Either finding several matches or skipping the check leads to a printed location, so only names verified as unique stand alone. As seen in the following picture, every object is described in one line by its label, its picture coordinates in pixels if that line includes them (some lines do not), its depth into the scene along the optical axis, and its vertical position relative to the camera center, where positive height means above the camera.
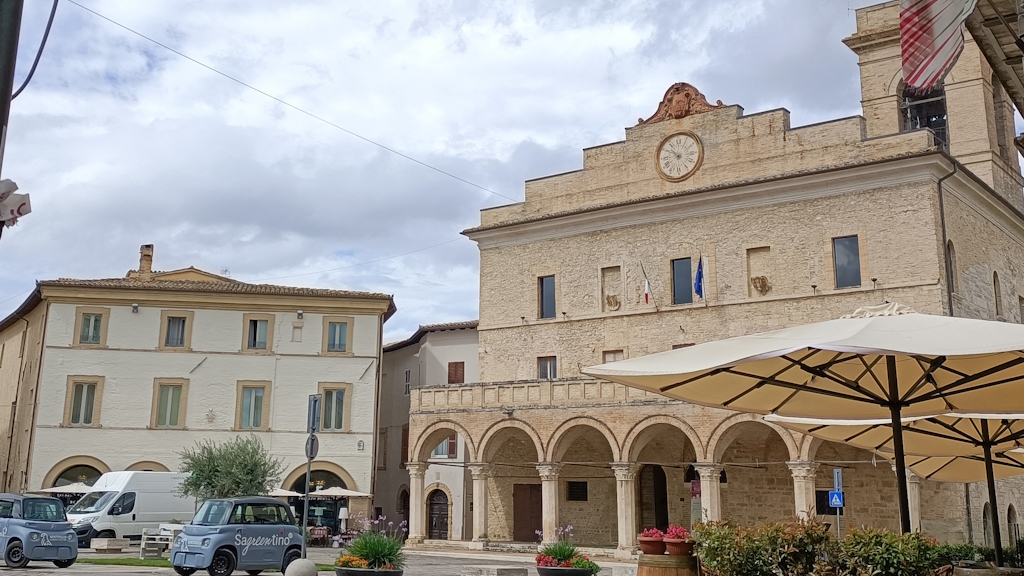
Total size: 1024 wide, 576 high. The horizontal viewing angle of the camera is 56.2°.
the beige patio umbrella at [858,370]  6.75 +0.99
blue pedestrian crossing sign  21.12 -0.09
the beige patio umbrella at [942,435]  11.16 +0.71
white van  26.42 -0.48
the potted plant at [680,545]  8.75 -0.46
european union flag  29.06 +6.26
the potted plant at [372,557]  12.55 -0.86
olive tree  27.56 +0.55
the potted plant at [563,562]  12.92 -0.93
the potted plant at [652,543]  8.95 -0.46
